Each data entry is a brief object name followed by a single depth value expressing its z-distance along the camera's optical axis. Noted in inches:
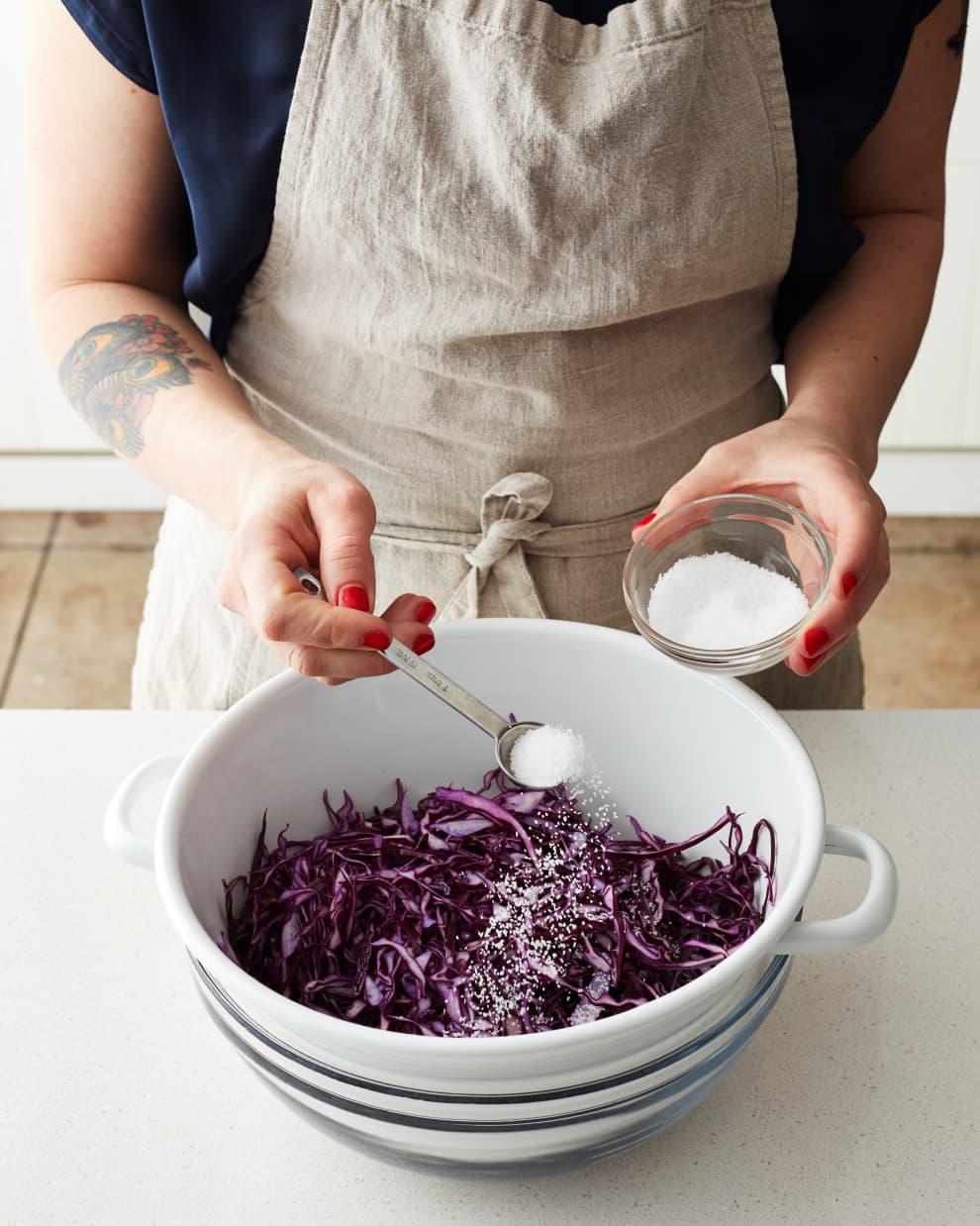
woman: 34.4
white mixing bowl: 21.8
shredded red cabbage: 26.9
